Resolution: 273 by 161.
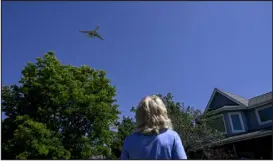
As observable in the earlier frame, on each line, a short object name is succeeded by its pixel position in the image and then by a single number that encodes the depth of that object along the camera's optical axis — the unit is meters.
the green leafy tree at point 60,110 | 16.28
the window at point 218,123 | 19.49
